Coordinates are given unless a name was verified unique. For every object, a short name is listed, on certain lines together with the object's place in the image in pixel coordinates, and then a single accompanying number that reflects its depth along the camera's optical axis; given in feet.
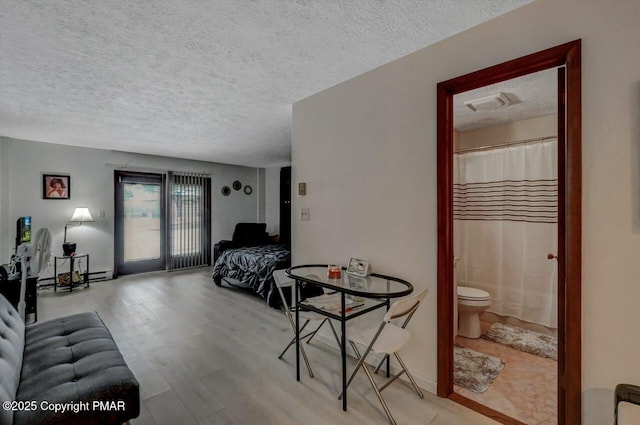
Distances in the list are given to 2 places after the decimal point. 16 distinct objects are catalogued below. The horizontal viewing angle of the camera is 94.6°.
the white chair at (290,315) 7.50
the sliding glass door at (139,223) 18.08
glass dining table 6.09
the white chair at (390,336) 5.51
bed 13.19
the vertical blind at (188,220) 19.95
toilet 9.59
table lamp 15.53
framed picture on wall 15.46
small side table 15.33
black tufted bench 4.09
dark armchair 19.06
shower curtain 10.02
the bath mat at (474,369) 7.07
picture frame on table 7.48
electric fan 8.56
